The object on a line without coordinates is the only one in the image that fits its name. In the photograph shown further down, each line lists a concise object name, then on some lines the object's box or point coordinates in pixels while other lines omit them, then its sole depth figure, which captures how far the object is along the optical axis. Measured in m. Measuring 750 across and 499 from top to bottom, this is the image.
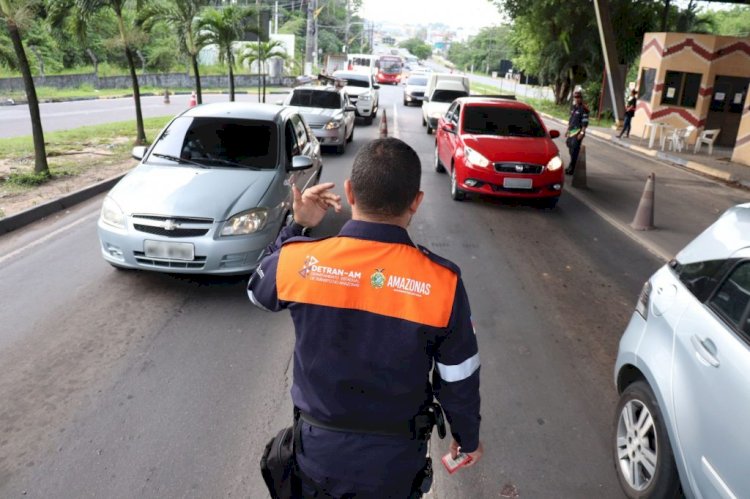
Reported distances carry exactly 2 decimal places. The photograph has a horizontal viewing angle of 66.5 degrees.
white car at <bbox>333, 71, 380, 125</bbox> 21.75
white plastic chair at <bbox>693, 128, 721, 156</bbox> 17.76
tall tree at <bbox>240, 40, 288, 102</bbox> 25.08
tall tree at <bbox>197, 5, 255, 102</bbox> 18.59
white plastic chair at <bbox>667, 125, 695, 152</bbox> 19.02
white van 19.61
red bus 55.81
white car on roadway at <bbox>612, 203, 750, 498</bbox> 2.36
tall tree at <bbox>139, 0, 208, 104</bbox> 15.16
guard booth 20.17
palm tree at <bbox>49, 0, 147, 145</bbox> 12.59
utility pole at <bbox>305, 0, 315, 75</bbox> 48.62
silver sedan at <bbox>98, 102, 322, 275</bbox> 5.39
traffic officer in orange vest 1.76
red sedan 9.37
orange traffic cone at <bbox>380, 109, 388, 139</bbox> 15.88
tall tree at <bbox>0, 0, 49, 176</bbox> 9.40
